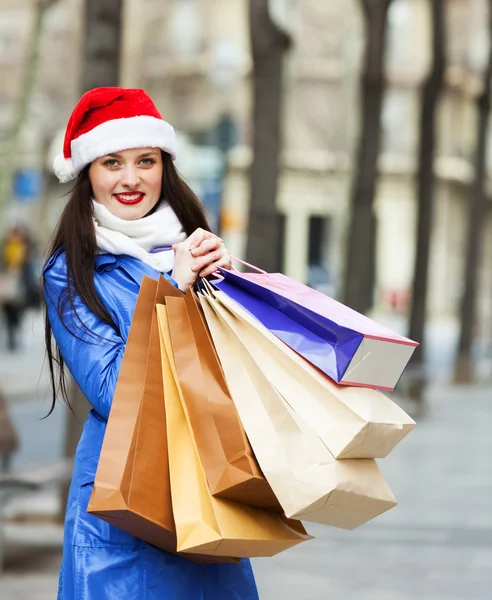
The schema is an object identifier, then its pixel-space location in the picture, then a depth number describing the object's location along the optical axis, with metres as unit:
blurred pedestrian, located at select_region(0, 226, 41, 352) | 24.00
